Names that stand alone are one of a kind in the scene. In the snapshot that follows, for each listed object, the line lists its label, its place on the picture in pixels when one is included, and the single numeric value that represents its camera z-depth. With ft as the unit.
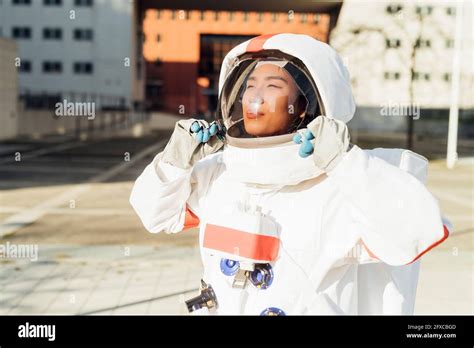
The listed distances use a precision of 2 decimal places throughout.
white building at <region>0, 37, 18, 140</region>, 100.07
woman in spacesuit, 7.24
